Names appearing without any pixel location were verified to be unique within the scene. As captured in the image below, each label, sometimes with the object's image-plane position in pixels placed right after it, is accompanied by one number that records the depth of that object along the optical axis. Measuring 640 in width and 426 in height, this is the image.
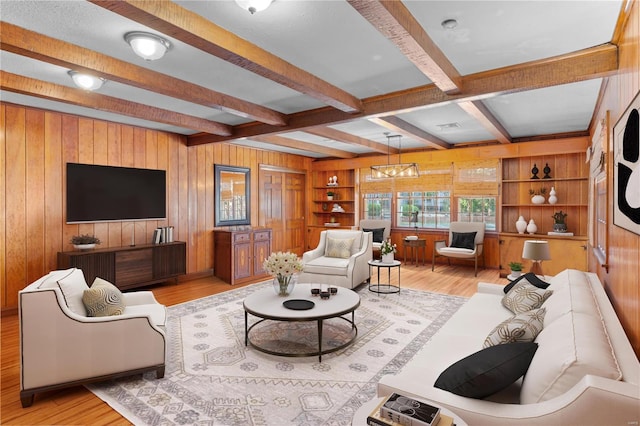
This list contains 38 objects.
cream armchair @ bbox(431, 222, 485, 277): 6.51
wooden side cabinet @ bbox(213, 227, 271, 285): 6.08
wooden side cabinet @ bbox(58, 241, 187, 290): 4.58
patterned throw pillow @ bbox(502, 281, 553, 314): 2.70
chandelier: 6.09
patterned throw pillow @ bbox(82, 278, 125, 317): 2.71
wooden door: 7.88
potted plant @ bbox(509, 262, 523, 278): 4.01
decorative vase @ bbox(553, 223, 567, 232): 6.12
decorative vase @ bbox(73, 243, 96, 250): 4.69
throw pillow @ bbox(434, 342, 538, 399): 1.52
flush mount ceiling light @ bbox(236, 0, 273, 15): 1.92
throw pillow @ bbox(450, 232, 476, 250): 6.71
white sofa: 1.20
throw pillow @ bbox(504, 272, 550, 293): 3.03
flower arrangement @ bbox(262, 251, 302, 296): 3.54
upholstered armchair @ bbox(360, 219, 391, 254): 7.86
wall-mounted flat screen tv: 4.83
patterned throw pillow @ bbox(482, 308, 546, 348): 1.91
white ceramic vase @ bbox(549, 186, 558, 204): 6.27
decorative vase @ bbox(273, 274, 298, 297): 3.56
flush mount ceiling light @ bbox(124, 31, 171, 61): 2.54
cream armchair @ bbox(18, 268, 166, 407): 2.35
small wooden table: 7.26
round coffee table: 2.97
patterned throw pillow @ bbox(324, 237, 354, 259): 5.63
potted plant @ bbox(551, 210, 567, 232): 6.13
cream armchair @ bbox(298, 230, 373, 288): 5.12
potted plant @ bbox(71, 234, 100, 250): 4.69
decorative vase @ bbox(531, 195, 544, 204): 6.37
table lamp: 4.01
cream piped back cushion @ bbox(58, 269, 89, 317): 2.55
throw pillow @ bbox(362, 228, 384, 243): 7.86
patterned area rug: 2.26
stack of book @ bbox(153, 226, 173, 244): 5.56
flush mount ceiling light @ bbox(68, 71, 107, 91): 3.22
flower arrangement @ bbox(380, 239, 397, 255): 5.24
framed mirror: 6.77
